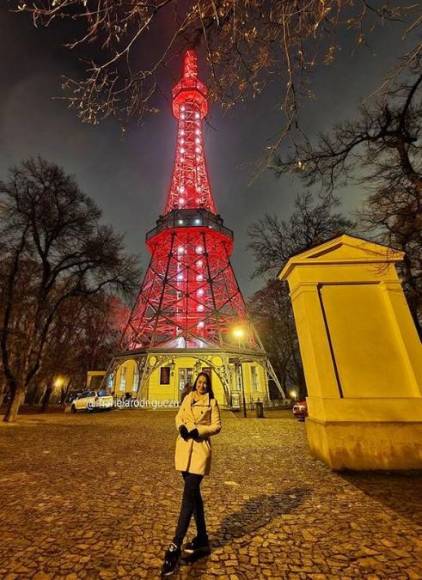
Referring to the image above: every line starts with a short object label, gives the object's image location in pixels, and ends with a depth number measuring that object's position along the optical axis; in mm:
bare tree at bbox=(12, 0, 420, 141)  2338
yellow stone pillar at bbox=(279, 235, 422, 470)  5227
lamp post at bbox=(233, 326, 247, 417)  17781
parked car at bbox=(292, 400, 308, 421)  13089
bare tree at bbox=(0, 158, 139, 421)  12555
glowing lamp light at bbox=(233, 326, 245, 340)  17622
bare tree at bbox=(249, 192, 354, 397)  16000
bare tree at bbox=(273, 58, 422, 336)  5457
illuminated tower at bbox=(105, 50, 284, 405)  20750
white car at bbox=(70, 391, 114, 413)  19734
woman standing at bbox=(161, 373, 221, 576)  2541
